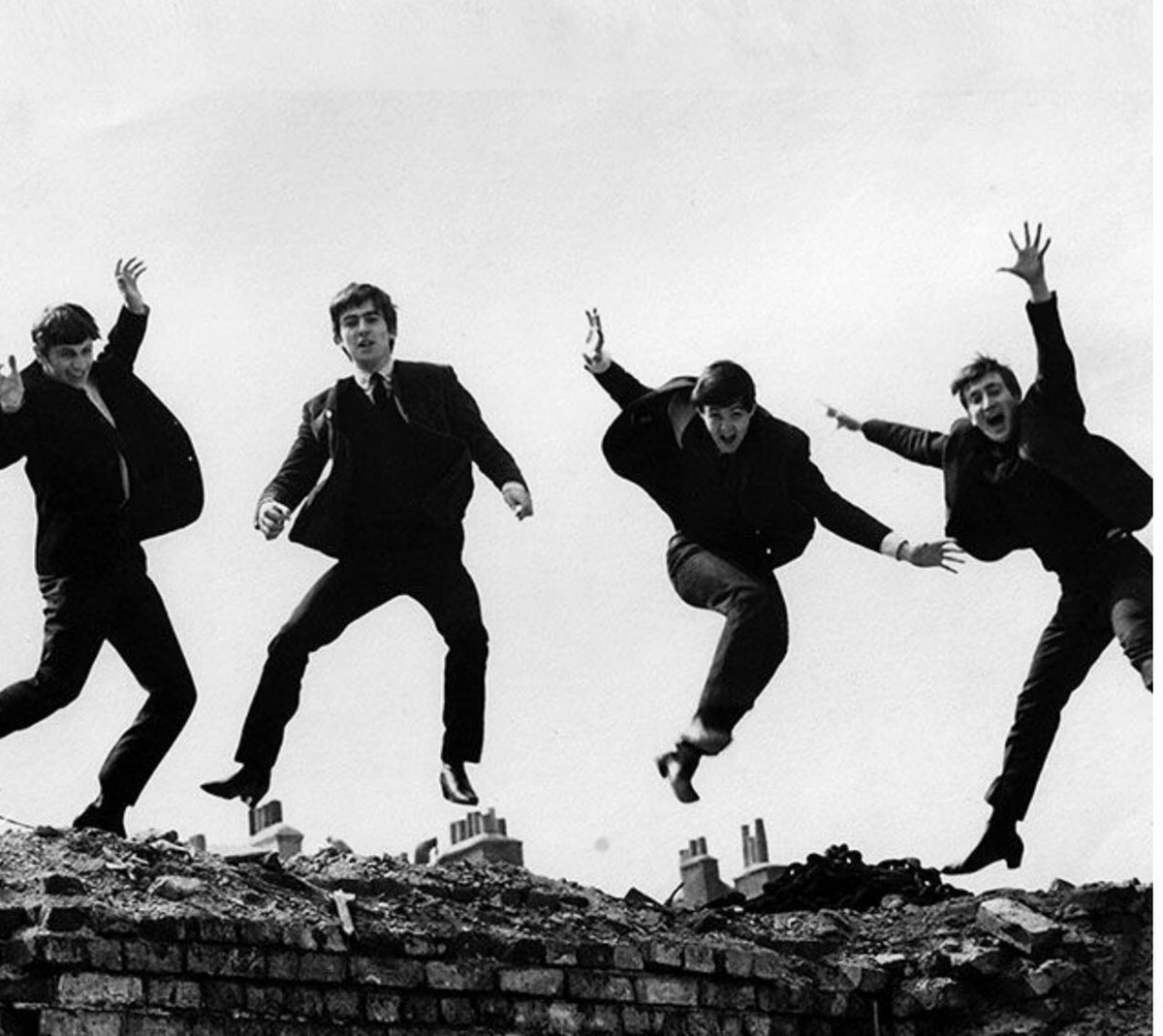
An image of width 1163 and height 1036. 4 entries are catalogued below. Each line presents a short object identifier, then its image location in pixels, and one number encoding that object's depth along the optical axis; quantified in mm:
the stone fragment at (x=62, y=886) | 10906
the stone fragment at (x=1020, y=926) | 12922
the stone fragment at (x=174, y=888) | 11203
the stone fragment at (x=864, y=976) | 12633
